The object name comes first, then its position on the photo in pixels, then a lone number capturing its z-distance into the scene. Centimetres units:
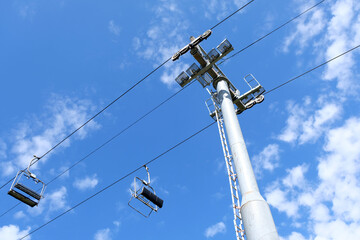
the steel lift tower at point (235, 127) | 552
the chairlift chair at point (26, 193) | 1238
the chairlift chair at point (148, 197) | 999
